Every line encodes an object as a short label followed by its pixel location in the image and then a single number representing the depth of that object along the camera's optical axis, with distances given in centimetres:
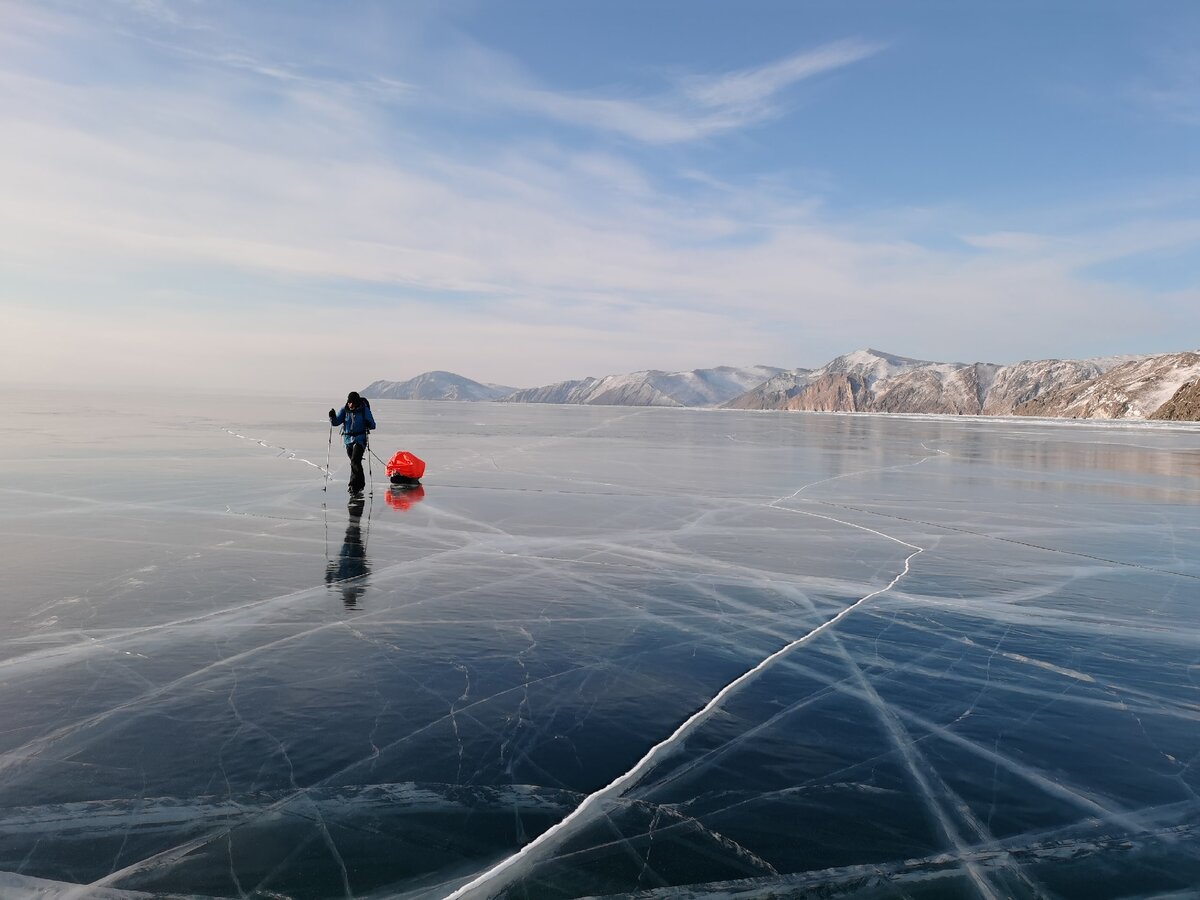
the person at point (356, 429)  1864
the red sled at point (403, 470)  2061
